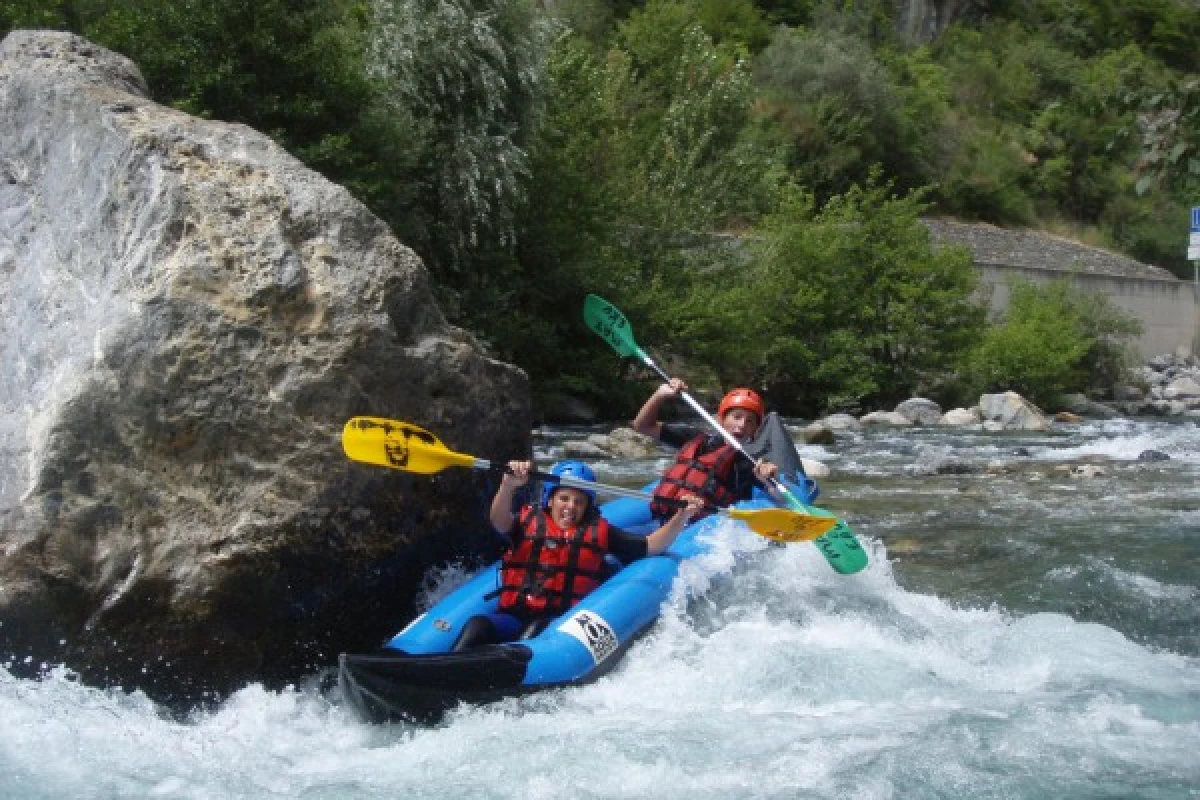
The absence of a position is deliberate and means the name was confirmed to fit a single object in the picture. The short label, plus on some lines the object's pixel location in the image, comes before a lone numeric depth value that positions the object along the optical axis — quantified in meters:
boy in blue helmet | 4.78
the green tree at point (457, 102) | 12.13
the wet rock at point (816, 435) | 12.30
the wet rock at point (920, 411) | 14.76
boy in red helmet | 6.21
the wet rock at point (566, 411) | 13.37
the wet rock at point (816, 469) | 9.95
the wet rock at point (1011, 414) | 14.27
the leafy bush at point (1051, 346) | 15.94
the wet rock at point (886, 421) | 14.38
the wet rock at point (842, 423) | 13.99
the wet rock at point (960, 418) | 14.59
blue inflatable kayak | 4.05
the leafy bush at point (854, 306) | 15.38
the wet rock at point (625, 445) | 10.85
